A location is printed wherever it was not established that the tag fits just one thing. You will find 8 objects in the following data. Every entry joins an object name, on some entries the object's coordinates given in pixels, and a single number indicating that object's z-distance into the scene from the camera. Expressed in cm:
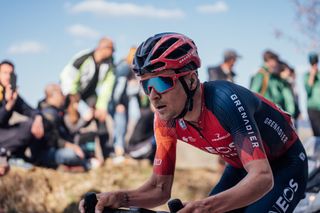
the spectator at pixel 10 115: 830
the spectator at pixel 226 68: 1022
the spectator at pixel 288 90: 1088
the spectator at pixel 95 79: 904
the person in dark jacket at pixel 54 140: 885
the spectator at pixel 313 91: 1083
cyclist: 335
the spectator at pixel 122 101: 967
